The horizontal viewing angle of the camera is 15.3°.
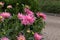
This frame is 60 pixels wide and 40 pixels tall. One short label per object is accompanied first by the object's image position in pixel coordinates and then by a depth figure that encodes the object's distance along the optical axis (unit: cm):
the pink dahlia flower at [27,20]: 268
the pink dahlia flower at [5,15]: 284
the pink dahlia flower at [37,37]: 269
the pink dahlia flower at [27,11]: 312
